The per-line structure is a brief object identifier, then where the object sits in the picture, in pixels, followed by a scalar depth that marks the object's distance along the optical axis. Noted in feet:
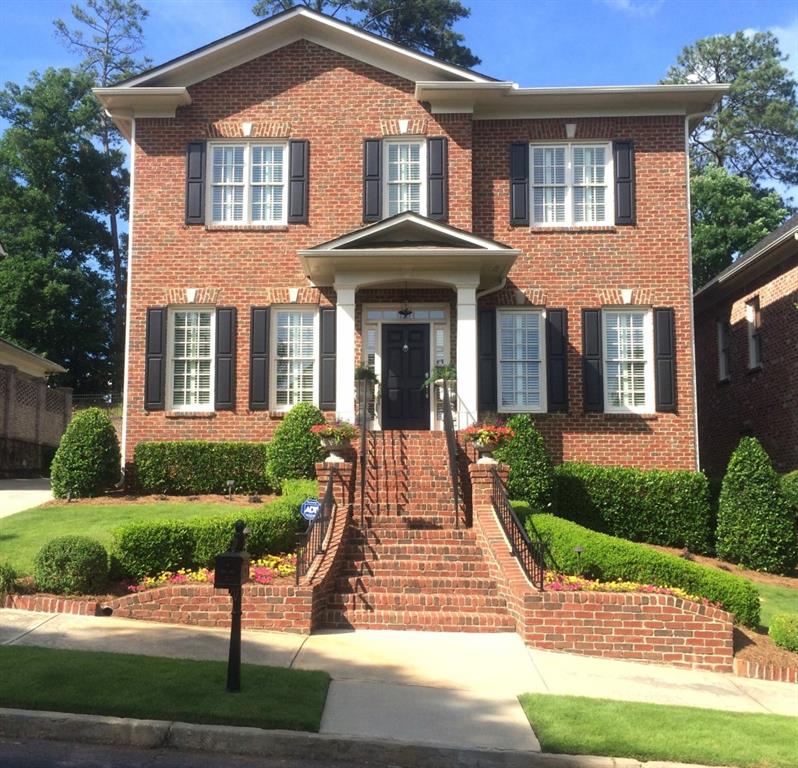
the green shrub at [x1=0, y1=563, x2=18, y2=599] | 32.53
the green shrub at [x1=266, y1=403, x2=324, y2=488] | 49.67
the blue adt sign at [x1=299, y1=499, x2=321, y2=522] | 37.65
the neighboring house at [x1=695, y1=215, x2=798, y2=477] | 58.13
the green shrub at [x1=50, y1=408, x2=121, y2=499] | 50.93
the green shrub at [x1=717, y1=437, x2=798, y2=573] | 47.29
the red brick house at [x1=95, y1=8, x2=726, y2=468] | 54.95
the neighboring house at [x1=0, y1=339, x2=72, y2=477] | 76.54
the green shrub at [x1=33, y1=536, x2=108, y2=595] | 32.94
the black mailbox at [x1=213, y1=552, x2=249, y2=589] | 23.41
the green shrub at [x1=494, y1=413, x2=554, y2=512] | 49.60
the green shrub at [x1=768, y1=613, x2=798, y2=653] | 32.48
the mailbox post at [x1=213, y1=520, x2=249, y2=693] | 22.91
